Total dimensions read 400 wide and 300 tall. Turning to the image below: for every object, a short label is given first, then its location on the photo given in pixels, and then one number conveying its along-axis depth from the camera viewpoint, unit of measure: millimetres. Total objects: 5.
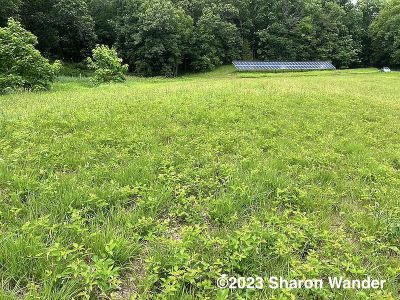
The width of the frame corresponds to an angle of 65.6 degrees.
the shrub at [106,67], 19297
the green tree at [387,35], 45906
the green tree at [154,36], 35500
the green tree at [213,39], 40125
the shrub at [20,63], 12823
